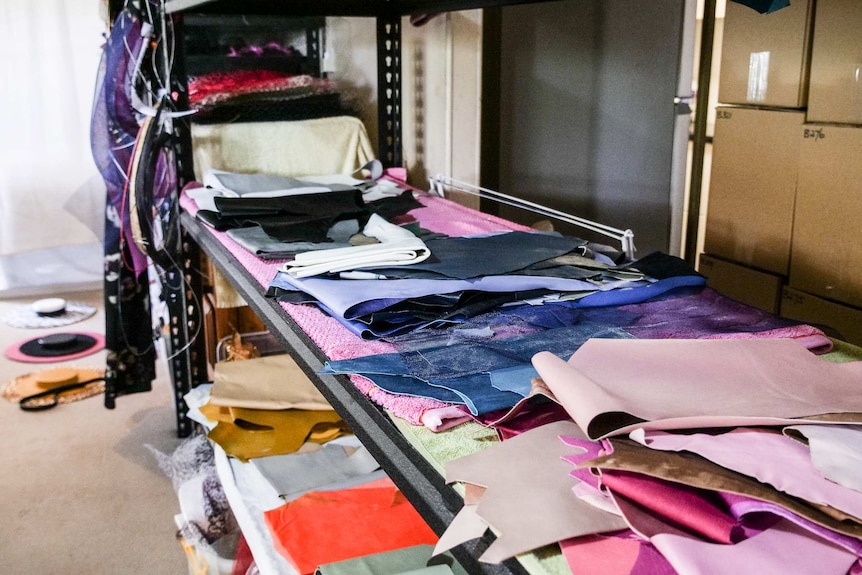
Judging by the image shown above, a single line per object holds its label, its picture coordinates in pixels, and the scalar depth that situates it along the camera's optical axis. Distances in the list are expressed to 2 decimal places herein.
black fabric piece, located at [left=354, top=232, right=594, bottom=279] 1.21
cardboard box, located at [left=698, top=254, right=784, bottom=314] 1.95
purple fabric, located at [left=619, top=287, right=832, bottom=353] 1.02
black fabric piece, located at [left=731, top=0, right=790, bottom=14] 1.10
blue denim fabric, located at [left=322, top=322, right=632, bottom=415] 0.82
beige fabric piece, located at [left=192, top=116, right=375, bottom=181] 2.09
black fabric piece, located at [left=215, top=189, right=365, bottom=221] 1.58
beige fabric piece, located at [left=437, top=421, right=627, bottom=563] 0.58
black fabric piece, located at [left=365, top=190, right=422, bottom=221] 1.73
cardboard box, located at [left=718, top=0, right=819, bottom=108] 1.77
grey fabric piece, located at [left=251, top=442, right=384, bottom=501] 1.30
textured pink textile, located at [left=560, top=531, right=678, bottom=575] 0.55
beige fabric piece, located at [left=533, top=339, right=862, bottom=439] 0.67
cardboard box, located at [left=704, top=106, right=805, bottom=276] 1.85
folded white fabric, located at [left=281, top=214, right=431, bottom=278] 1.21
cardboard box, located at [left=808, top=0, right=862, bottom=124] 1.64
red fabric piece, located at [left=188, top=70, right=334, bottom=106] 2.10
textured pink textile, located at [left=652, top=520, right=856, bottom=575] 0.52
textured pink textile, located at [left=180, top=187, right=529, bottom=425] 0.83
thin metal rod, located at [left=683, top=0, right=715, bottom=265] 2.31
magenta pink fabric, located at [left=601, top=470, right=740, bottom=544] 0.56
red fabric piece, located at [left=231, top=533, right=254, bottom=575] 1.40
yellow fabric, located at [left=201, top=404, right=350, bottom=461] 1.46
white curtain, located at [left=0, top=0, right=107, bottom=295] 3.50
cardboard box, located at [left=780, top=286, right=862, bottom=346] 1.71
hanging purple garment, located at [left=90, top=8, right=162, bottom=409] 2.04
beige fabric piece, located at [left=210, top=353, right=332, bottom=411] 1.56
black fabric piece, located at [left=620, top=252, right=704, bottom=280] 1.25
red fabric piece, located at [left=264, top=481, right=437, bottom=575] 1.08
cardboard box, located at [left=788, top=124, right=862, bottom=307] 1.67
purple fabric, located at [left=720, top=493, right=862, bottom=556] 0.53
